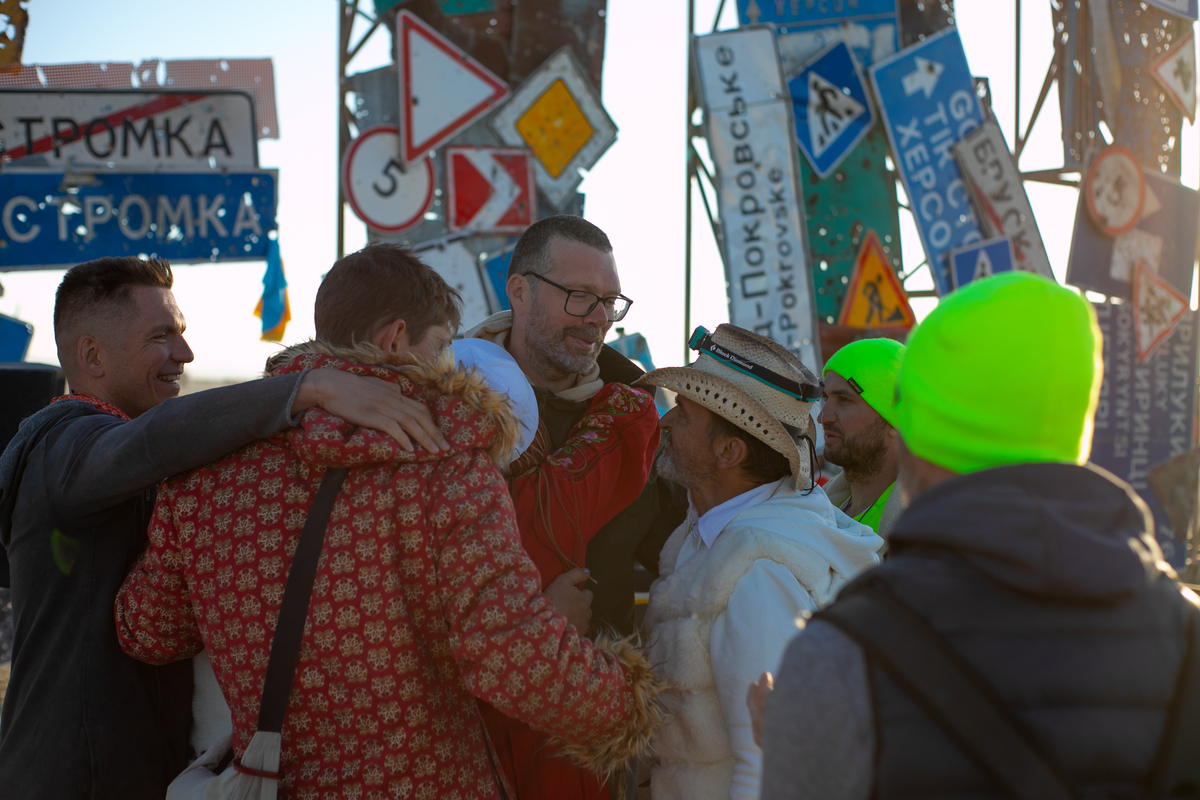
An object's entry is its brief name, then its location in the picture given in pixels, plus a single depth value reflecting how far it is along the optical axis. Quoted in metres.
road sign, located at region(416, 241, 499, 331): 6.59
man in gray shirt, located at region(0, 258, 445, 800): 1.68
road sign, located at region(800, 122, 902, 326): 7.98
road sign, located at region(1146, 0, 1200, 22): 10.54
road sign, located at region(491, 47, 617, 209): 6.75
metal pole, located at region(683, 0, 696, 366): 7.45
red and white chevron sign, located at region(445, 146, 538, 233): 6.63
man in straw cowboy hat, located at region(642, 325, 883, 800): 1.83
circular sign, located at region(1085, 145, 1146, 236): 9.50
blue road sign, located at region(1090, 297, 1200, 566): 9.71
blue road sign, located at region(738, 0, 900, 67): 7.79
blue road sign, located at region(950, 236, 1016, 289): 8.35
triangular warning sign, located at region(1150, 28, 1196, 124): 10.55
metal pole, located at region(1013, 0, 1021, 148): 8.97
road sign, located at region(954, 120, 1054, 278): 8.50
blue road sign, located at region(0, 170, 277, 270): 5.27
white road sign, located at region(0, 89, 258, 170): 5.17
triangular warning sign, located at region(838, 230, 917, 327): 8.01
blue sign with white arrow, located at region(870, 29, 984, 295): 8.17
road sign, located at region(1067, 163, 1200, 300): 9.53
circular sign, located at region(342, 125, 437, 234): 6.41
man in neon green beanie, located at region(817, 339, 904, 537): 3.16
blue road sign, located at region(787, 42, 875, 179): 7.88
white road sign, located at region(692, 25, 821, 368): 7.34
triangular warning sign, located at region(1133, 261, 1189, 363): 10.00
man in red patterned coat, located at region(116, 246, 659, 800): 1.43
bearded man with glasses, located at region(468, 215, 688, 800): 2.00
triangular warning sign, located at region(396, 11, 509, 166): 6.44
